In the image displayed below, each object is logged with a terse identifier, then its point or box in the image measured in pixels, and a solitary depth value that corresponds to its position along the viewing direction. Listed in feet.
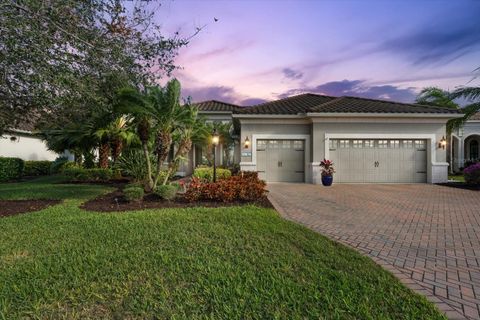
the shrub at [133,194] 26.16
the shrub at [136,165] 38.19
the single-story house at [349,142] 46.47
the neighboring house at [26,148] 60.87
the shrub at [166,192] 26.71
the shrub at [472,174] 40.65
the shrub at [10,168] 50.11
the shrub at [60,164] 55.21
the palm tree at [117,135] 46.57
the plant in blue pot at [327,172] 44.01
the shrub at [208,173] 41.28
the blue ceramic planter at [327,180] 43.96
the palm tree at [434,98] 69.05
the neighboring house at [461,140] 78.91
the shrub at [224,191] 26.61
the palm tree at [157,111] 26.89
